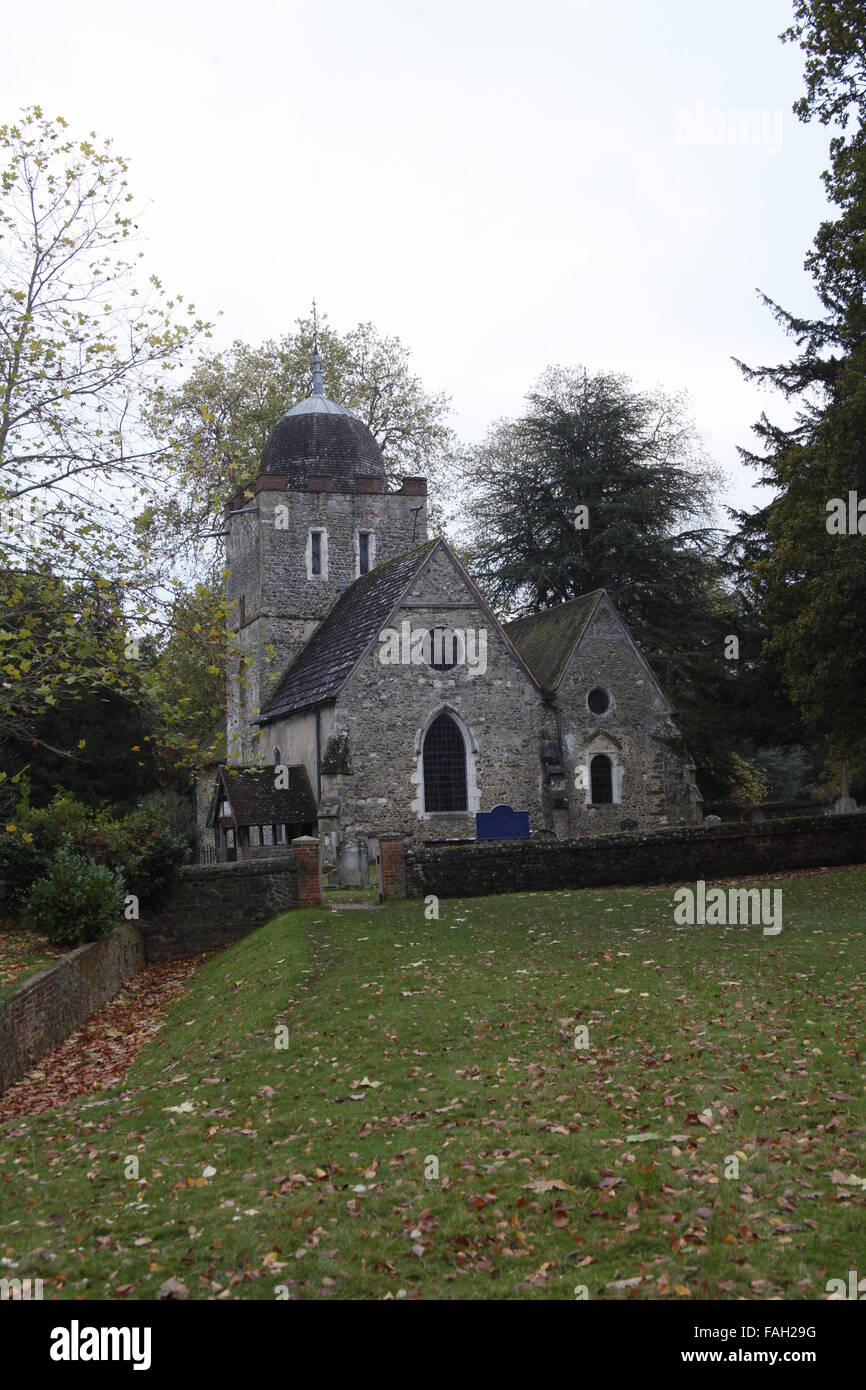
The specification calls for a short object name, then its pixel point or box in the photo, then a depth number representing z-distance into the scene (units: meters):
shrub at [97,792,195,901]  20.72
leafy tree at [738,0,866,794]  18.67
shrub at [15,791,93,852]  19.97
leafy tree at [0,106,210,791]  12.86
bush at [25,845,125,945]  16.47
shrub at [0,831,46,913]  19.06
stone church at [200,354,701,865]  27.91
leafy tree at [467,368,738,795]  39.75
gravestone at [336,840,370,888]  26.51
